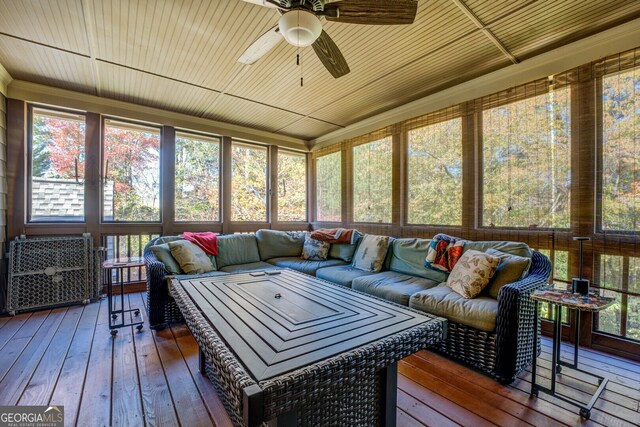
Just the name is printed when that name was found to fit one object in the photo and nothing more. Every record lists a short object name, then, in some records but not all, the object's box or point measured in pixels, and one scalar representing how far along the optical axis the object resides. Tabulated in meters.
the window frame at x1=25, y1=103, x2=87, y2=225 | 3.39
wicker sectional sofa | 1.91
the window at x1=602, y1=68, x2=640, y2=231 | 2.22
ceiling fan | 1.63
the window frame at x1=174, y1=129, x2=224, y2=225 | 4.30
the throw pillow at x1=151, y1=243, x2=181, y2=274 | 3.03
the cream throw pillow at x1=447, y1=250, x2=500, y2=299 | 2.25
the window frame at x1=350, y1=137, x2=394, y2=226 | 4.11
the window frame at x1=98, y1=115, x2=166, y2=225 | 3.79
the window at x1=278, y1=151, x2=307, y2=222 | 5.43
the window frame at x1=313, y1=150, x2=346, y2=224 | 4.97
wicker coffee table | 0.91
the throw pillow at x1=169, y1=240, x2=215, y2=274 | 3.12
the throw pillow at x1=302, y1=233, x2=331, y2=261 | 4.05
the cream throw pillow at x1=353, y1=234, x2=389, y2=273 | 3.38
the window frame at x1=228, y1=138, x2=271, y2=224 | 5.12
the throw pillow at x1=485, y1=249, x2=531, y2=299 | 2.23
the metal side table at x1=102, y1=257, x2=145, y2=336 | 2.65
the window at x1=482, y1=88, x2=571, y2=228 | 2.58
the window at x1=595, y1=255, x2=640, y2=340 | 2.23
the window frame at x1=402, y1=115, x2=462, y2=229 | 3.27
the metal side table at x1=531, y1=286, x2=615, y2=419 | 1.57
